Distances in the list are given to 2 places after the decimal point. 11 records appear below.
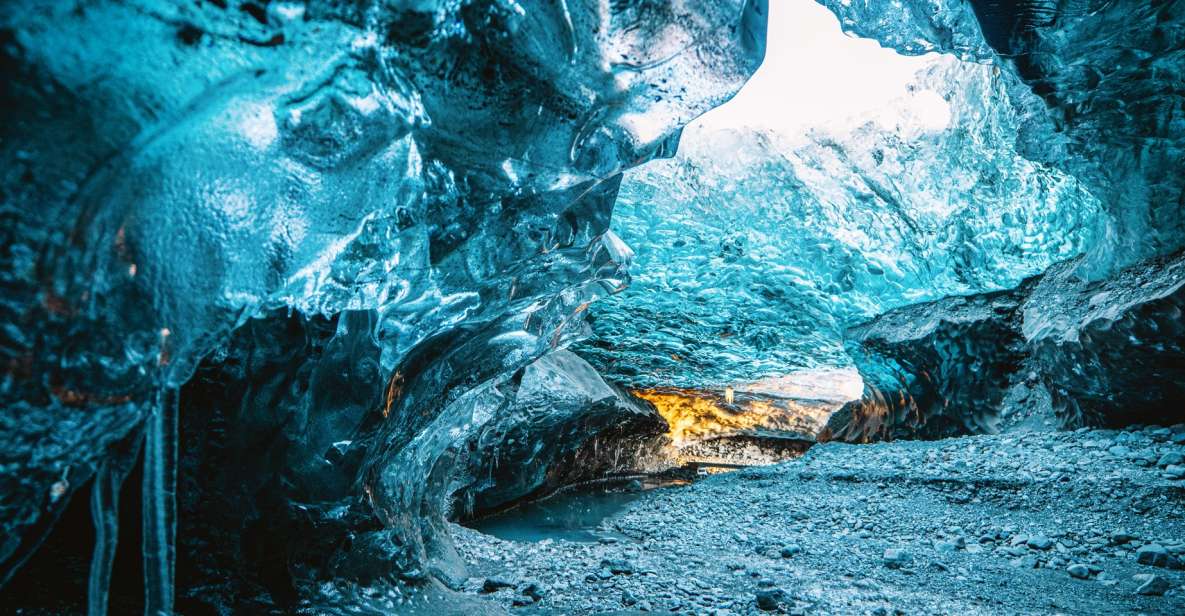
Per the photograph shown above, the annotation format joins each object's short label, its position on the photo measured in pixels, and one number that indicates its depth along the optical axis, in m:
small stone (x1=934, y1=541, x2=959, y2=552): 3.95
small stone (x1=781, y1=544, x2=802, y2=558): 4.14
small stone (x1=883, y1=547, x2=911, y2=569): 3.68
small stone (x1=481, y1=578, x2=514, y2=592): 3.19
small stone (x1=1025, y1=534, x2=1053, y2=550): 3.73
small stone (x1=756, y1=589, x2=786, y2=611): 2.77
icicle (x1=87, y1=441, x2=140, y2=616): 1.58
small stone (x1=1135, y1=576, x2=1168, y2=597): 2.79
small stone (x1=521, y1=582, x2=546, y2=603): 3.01
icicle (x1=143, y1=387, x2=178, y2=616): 1.62
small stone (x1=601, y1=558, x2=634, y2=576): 3.46
